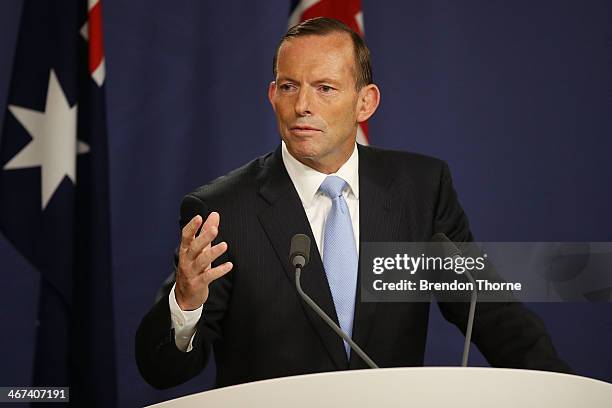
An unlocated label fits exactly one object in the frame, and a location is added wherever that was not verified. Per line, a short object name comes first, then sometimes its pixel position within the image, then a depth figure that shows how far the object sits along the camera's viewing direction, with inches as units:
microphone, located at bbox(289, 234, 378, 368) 337.9
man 350.7
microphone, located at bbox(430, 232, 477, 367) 338.9
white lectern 323.8
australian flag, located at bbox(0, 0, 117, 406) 369.4
